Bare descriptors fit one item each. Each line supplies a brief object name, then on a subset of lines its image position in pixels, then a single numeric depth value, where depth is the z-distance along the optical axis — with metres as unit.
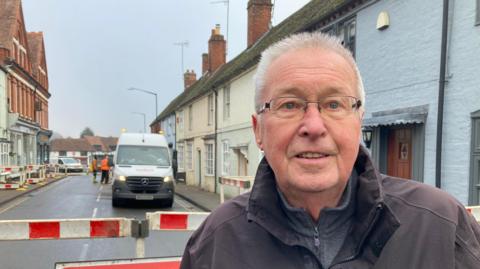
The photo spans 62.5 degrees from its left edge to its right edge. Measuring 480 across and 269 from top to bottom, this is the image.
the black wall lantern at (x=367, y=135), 8.63
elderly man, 1.31
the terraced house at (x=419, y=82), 6.39
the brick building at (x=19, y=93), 24.89
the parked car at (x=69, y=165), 41.41
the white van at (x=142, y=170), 13.41
